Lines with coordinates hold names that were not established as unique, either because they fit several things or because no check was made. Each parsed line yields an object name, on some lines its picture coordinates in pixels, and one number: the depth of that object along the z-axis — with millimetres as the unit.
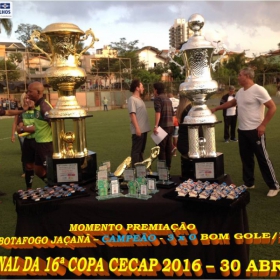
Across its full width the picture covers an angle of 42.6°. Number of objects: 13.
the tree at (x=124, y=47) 55156
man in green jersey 4410
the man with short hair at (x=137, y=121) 5582
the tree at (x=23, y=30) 56375
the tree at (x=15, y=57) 44719
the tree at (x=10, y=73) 36262
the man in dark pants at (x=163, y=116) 6117
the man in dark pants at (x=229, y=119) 10109
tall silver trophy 3125
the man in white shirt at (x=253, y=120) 4641
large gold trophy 3283
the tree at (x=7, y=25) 35856
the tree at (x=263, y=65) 41281
